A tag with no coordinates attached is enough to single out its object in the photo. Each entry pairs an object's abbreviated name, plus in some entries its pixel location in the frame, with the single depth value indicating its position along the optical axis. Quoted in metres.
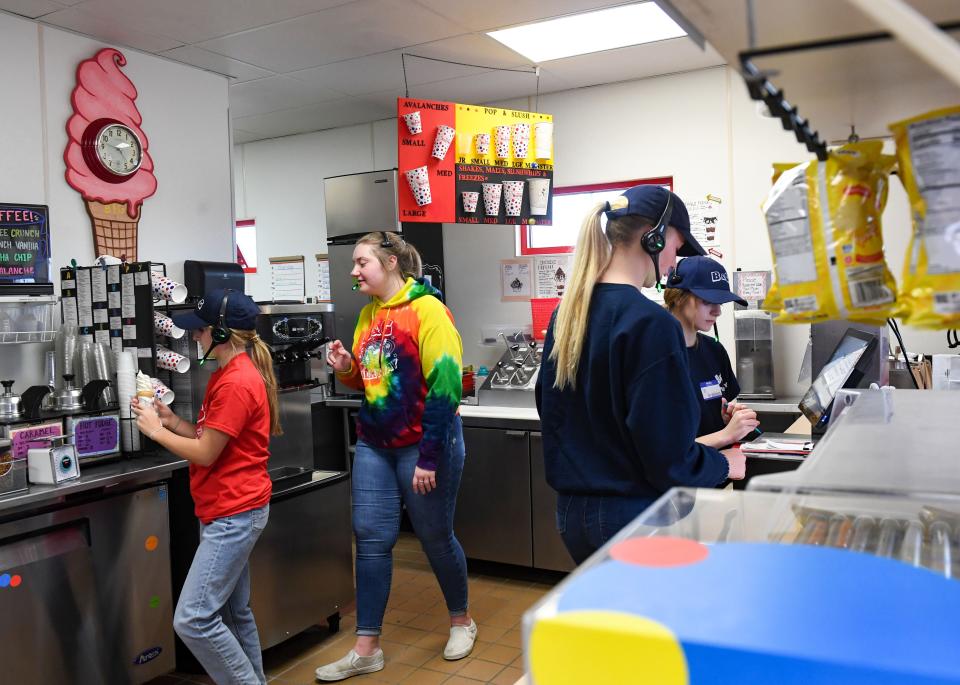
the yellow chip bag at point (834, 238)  0.97
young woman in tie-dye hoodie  2.98
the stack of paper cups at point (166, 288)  3.33
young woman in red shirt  2.52
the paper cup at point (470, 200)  4.56
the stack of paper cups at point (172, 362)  3.27
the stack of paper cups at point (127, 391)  3.14
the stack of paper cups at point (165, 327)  3.32
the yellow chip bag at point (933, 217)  0.86
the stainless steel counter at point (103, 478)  2.60
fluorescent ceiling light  3.77
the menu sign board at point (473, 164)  4.42
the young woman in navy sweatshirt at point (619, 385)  1.72
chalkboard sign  3.17
